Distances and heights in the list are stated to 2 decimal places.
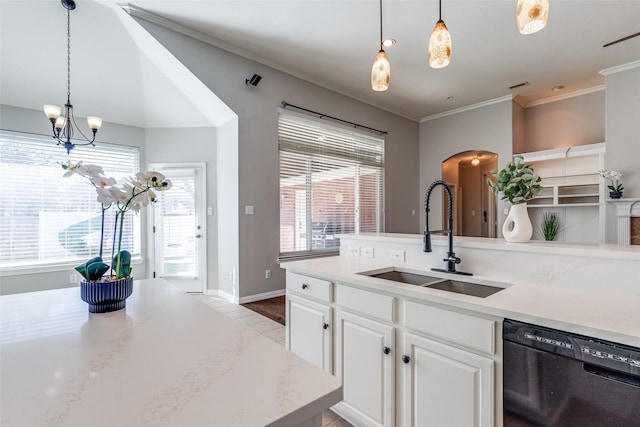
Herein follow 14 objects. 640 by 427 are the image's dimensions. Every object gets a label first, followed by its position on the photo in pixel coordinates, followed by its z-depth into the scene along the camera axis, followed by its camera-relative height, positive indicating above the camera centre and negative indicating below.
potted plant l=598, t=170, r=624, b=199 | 4.33 +0.46
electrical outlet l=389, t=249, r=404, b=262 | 2.15 -0.29
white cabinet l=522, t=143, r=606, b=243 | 4.78 +0.38
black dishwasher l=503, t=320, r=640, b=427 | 0.90 -0.54
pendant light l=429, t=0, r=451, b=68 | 1.63 +0.92
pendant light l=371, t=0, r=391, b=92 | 1.93 +0.91
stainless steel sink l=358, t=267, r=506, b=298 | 1.68 -0.42
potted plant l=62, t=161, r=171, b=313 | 1.07 -0.14
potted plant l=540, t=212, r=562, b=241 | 5.20 -0.22
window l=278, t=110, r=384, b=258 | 4.54 +0.53
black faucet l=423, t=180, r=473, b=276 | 1.80 -0.19
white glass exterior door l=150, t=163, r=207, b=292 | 4.67 -0.12
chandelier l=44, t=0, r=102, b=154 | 2.89 +1.03
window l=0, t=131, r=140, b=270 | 3.89 +0.13
